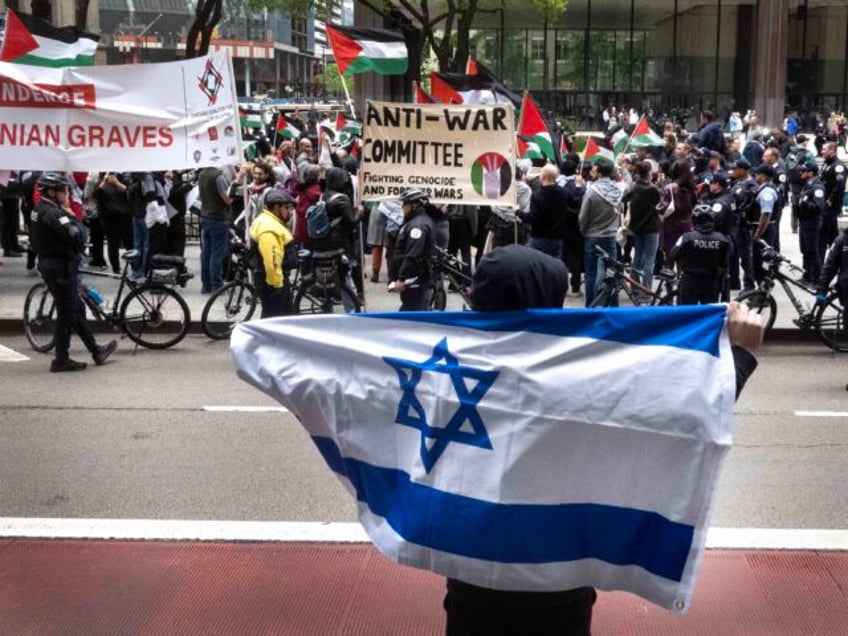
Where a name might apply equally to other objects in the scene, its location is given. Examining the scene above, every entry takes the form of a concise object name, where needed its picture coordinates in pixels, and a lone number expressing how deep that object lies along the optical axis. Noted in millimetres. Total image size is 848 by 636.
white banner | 12734
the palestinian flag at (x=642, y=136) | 20453
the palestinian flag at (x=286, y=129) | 25419
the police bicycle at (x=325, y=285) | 12711
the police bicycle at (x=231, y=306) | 12992
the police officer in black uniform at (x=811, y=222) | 15906
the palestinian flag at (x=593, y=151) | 18069
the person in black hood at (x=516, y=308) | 3240
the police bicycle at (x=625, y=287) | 13016
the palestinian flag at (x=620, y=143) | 20969
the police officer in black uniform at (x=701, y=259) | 11617
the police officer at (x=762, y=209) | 15273
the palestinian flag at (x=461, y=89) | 17484
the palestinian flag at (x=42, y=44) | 13578
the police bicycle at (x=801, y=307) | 12438
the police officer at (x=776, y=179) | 16344
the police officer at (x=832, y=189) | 16531
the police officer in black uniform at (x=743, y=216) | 15391
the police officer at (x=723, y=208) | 12828
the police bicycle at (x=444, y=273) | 12906
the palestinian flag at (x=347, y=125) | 24562
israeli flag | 3199
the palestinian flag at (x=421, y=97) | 17772
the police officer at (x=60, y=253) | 10820
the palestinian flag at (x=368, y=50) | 20219
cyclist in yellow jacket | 10887
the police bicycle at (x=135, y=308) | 12281
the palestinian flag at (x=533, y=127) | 17266
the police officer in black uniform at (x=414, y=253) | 11227
